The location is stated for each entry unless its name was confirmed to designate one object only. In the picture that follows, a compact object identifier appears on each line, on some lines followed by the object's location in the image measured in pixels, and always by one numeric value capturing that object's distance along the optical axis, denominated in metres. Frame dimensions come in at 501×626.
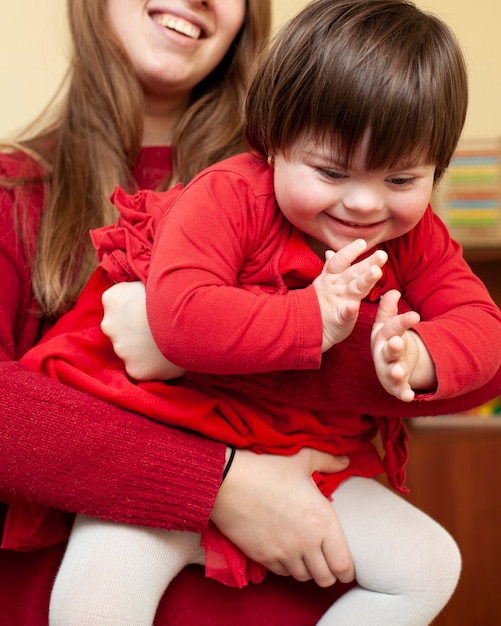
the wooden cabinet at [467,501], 2.43
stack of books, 2.38
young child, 0.84
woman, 0.97
